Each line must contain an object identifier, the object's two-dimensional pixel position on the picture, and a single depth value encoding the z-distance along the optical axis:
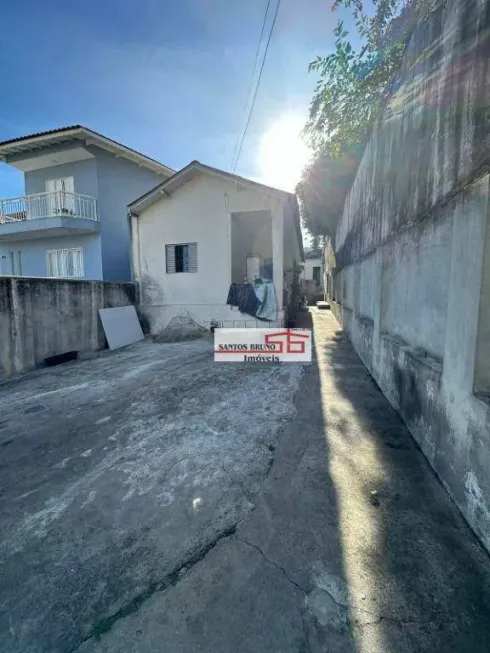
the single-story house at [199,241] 8.88
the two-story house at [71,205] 10.92
